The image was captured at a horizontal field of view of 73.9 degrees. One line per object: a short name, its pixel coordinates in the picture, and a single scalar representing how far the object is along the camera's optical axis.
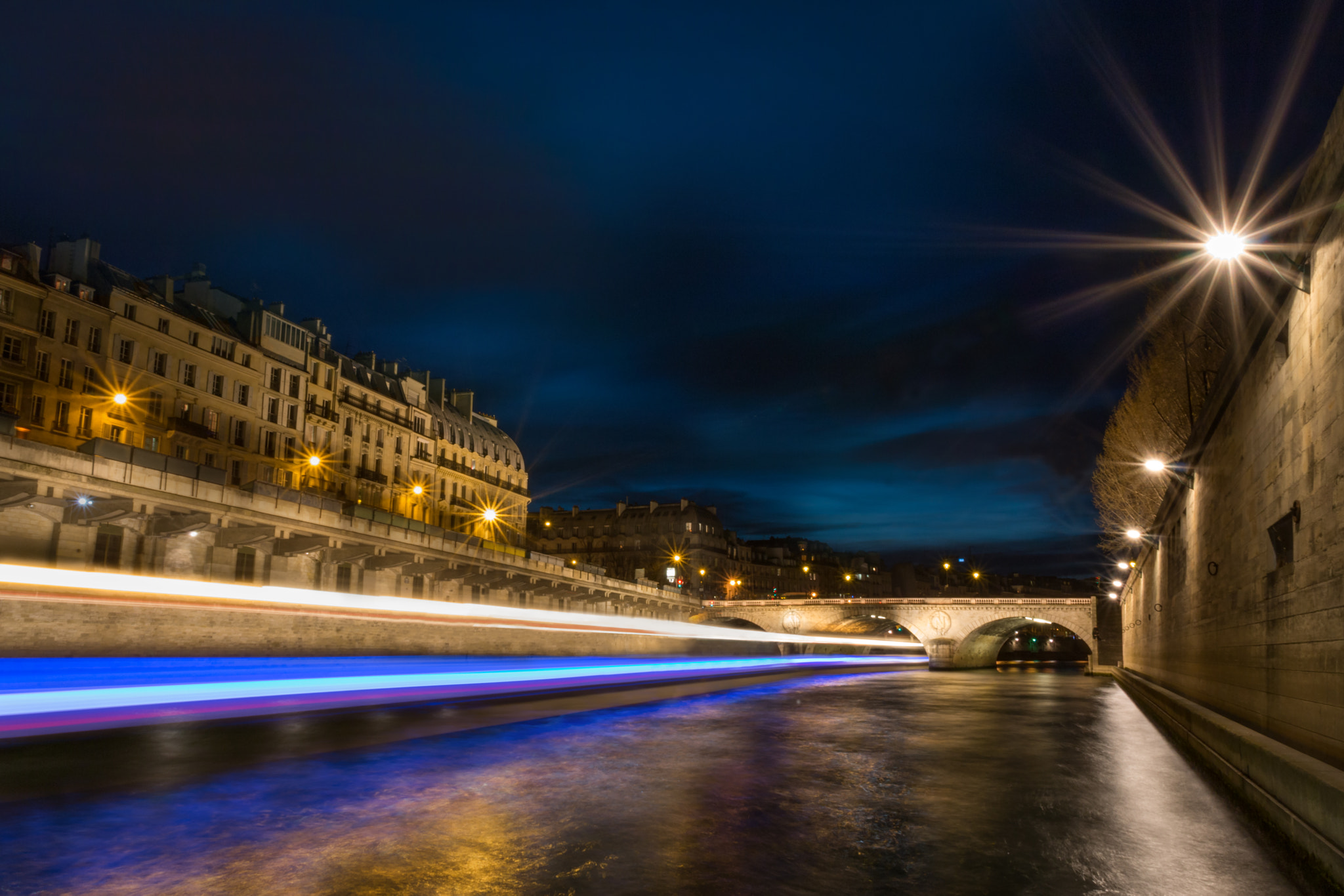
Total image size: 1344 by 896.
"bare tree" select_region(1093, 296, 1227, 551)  28.44
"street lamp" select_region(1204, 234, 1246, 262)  10.62
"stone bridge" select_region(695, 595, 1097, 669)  76.19
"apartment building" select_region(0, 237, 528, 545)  42.88
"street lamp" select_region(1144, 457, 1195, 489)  20.25
